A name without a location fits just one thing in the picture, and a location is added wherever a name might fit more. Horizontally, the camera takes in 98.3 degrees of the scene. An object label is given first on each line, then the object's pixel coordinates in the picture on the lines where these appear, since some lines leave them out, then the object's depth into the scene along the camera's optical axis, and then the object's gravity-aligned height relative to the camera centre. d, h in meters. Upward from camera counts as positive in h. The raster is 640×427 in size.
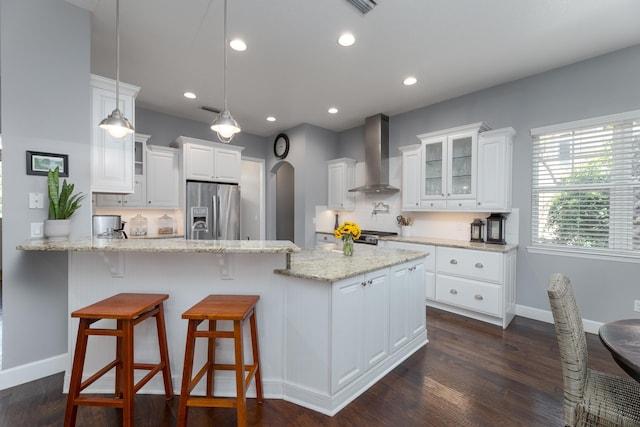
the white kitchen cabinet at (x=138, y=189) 4.00 +0.30
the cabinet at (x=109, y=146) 2.47 +0.58
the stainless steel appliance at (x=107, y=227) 3.12 -0.22
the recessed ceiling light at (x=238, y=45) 2.67 +1.63
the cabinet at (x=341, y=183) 5.21 +0.52
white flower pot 2.05 -0.15
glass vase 2.55 -0.33
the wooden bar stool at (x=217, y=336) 1.50 -0.75
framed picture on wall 2.07 +0.35
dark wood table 1.06 -0.57
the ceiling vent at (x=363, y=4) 2.14 +1.62
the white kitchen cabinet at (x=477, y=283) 3.07 -0.85
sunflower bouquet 2.54 -0.22
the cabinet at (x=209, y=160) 4.42 +0.83
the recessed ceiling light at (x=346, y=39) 2.57 +1.62
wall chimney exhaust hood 4.65 +0.94
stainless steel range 4.37 -0.41
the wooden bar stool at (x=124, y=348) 1.49 -0.77
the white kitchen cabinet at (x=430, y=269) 3.63 -0.77
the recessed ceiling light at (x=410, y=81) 3.40 +1.63
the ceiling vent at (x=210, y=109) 4.39 +1.62
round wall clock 5.49 +1.31
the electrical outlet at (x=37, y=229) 2.08 -0.16
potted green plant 2.06 +0.00
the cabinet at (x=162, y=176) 4.31 +0.53
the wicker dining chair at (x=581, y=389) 1.17 -0.83
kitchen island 1.82 -0.64
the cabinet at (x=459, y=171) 3.37 +0.55
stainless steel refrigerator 4.43 -0.03
